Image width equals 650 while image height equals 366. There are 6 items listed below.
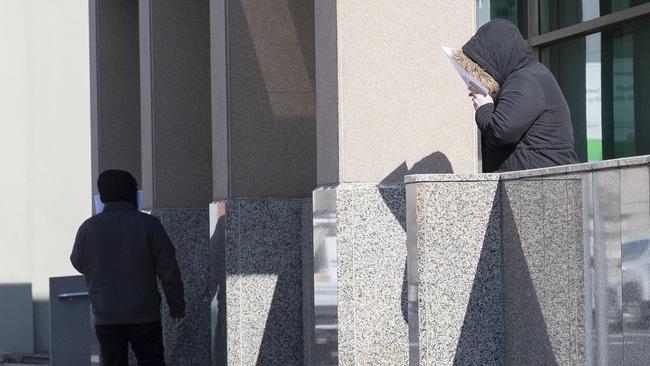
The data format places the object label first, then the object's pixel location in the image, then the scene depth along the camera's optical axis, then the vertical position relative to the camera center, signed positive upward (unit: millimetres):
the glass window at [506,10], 20672 +931
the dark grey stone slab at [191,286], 20016 -1270
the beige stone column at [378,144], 12383 -100
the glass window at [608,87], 17687 +248
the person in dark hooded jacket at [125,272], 16578 -948
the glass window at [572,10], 18391 +845
